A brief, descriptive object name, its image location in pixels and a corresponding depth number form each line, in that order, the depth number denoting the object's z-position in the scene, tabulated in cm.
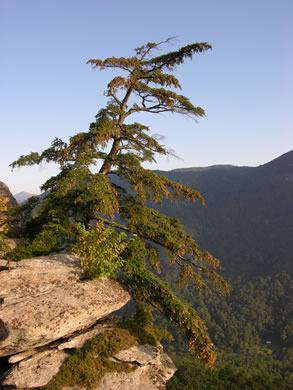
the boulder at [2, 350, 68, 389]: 523
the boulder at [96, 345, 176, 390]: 575
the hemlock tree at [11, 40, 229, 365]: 692
